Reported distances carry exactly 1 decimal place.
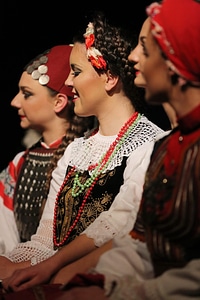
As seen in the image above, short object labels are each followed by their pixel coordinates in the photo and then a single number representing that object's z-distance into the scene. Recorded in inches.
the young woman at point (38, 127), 306.7
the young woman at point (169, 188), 165.2
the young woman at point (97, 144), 242.5
